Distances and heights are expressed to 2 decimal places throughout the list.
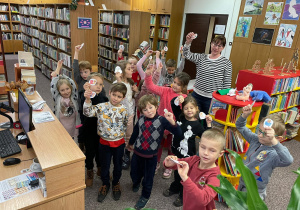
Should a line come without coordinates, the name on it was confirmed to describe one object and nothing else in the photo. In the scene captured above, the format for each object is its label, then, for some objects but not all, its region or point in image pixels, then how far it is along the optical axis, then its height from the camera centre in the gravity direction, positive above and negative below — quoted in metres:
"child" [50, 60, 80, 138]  2.25 -0.75
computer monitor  1.58 -0.68
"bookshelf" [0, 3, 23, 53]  9.14 -0.12
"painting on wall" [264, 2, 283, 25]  3.88 +0.64
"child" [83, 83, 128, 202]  1.95 -0.82
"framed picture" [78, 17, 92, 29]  4.58 +0.17
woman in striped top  2.62 -0.36
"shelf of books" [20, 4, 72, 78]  5.07 -0.20
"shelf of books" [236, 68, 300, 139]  2.99 -0.57
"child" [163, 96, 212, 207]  1.98 -0.78
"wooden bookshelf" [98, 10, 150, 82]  5.27 +0.01
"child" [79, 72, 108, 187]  2.17 -1.01
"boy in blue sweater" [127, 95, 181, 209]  1.95 -0.95
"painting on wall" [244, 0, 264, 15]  4.11 +0.75
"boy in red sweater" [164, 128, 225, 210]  1.29 -0.77
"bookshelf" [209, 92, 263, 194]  2.20 -0.79
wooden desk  1.31 -0.92
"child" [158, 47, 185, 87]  3.26 -0.50
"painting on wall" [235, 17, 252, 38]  4.33 +0.37
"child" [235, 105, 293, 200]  1.57 -0.78
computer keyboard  1.66 -0.96
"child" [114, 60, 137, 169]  2.59 -0.71
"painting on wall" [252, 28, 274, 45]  4.07 +0.23
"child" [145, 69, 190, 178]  2.44 -0.60
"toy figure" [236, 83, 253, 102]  2.21 -0.48
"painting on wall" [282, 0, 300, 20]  3.63 +0.68
